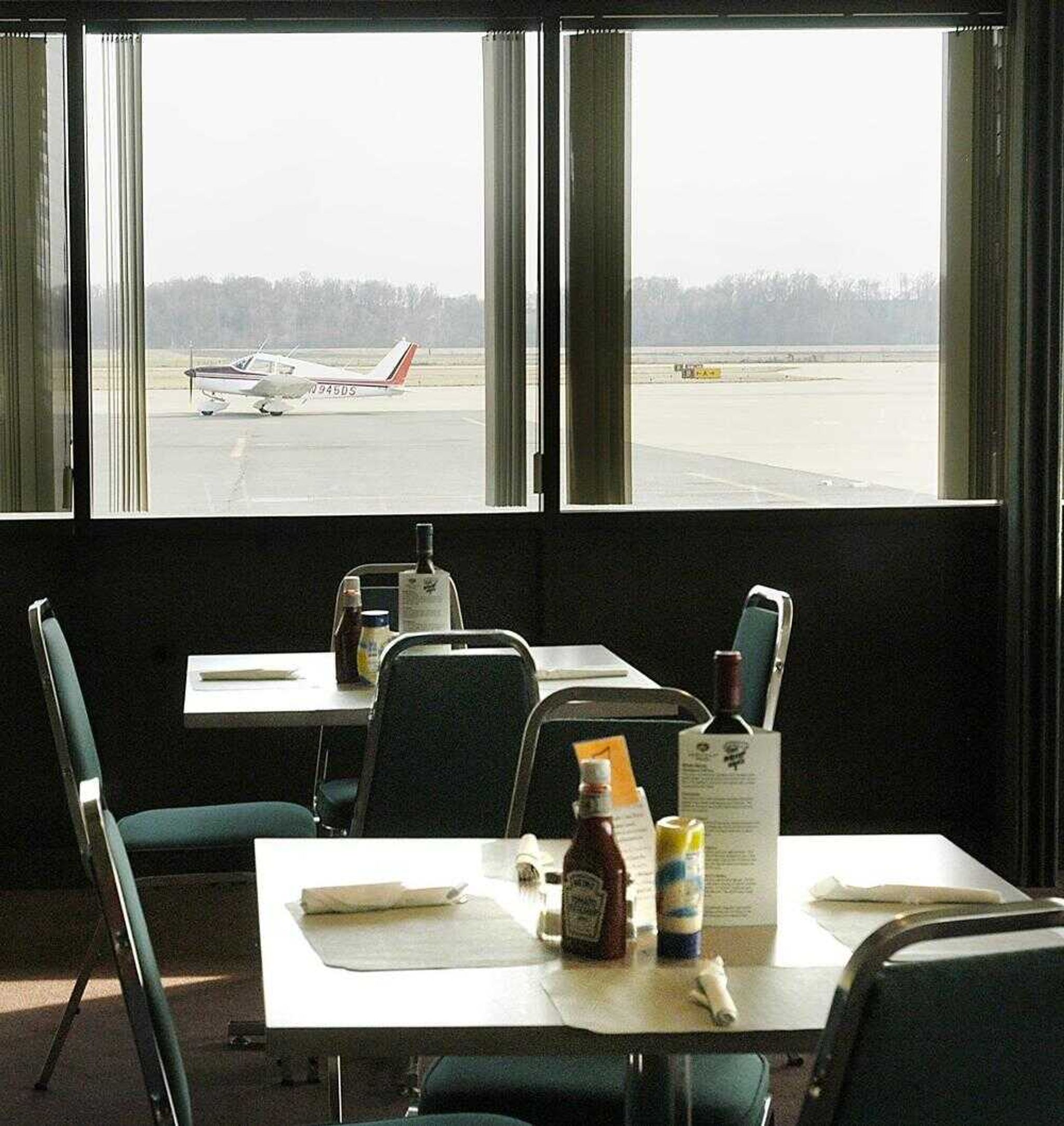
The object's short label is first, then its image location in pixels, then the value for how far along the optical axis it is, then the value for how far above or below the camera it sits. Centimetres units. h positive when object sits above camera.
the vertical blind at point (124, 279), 525 +51
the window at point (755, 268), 542 +55
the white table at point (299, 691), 369 -56
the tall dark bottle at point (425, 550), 387 -24
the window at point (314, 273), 529 +53
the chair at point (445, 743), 330 -57
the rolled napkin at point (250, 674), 414 -55
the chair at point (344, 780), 416 -84
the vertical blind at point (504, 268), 537 +55
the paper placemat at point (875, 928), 185 -56
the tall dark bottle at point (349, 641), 412 -46
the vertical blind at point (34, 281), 523 +50
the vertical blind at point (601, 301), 539 +44
